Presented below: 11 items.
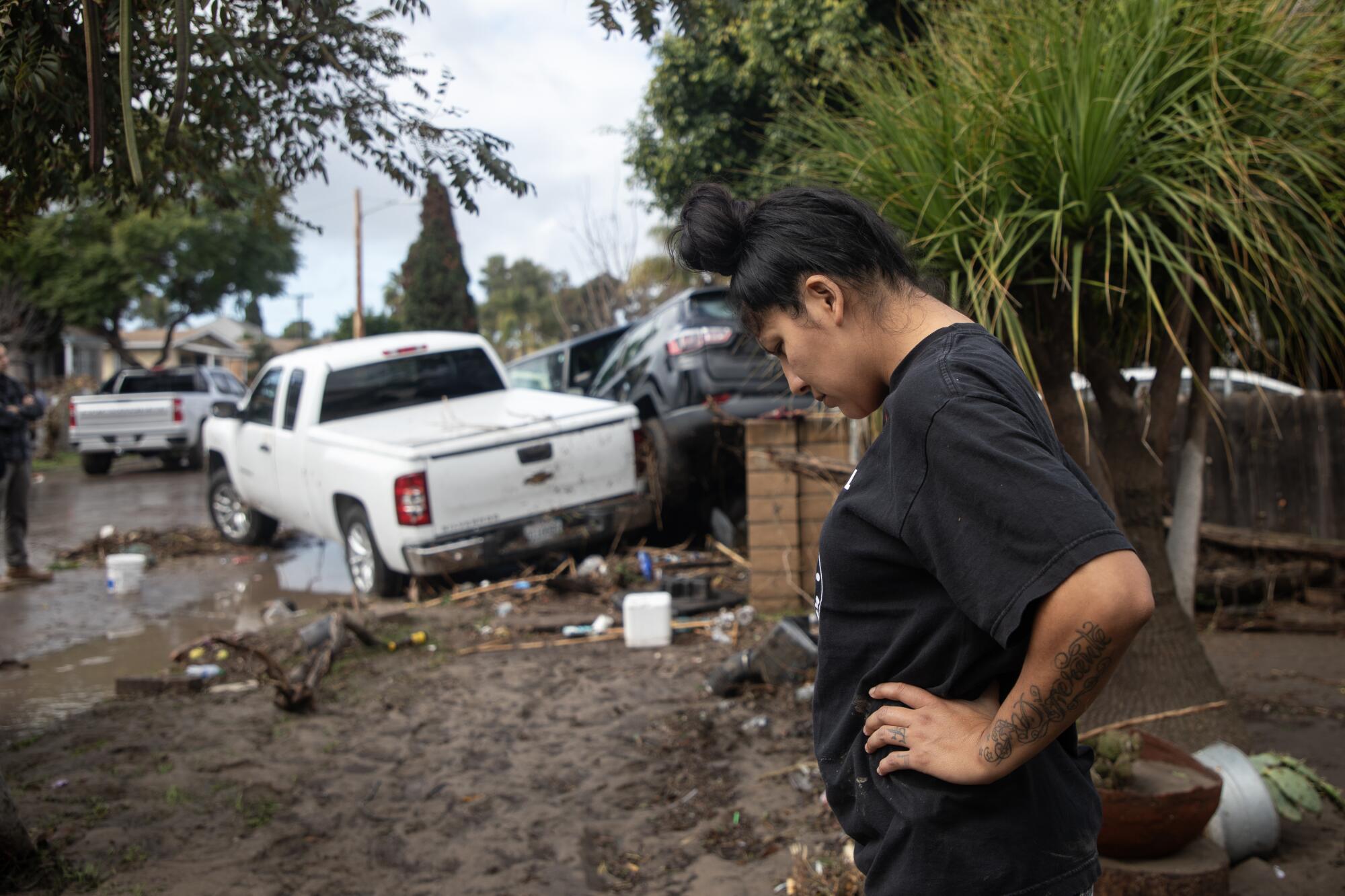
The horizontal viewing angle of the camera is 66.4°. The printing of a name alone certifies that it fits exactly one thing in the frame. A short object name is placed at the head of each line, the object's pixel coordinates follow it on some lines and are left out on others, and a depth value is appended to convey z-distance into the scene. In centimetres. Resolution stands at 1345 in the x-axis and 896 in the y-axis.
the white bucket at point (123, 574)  887
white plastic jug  623
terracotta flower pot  285
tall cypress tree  3053
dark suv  809
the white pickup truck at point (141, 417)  1850
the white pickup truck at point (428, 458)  722
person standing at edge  862
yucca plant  328
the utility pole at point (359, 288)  2565
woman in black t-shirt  120
